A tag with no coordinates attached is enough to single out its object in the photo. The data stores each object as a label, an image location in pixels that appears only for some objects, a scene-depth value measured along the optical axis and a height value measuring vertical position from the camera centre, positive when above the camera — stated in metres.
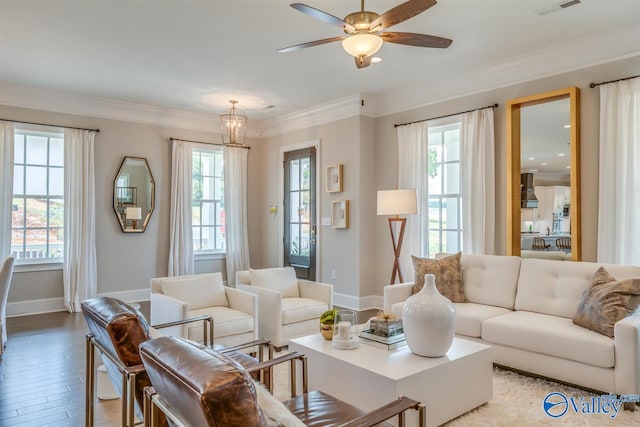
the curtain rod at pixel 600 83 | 3.79 +1.25
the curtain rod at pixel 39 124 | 5.46 +1.19
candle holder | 2.73 -0.79
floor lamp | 4.76 +0.13
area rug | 2.59 -1.30
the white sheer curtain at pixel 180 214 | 6.63 -0.03
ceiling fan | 2.60 +1.26
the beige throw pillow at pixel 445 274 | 4.12 -0.61
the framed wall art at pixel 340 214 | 6.04 -0.02
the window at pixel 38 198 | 5.67 +0.19
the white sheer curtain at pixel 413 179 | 5.44 +0.46
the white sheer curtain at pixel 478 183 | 4.75 +0.36
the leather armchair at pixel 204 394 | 1.10 -0.51
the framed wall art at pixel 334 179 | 6.13 +0.52
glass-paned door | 6.63 +0.03
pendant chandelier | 5.77 +1.22
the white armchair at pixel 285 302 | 3.99 -0.92
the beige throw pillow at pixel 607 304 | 2.94 -0.65
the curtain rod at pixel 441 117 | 4.77 +1.23
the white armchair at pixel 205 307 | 3.50 -0.87
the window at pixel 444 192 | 5.23 +0.28
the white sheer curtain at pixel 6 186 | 5.30 +0.33
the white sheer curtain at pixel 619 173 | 3.75 +0.38
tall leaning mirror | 4.13 +0.41
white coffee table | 2.33 -0.97
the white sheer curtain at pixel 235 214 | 7.24 -0.03
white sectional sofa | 2.79 -0.87
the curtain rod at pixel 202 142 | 6.73 +1.20
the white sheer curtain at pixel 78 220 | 5.76 -0.12
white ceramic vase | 2.53 -0.68
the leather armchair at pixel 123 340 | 1.82 -0.58
